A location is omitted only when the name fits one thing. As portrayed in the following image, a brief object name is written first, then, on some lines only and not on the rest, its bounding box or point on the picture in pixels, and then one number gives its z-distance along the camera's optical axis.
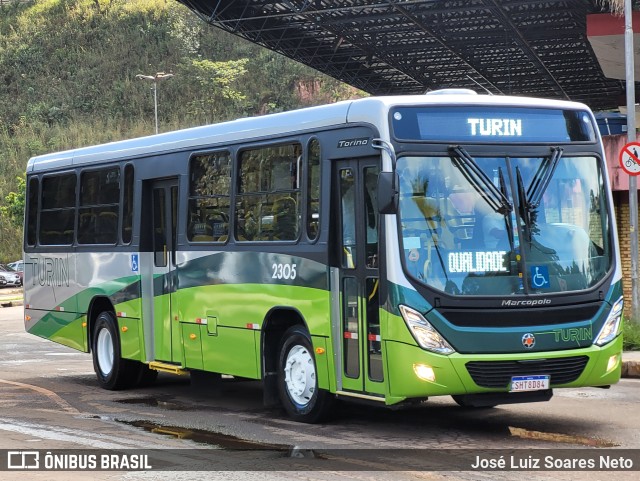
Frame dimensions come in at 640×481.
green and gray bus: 10.90
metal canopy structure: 31.09
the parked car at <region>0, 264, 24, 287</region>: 59.81
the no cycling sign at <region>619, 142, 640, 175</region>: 19.38
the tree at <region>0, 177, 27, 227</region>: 67.31
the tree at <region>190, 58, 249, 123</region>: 86.25
